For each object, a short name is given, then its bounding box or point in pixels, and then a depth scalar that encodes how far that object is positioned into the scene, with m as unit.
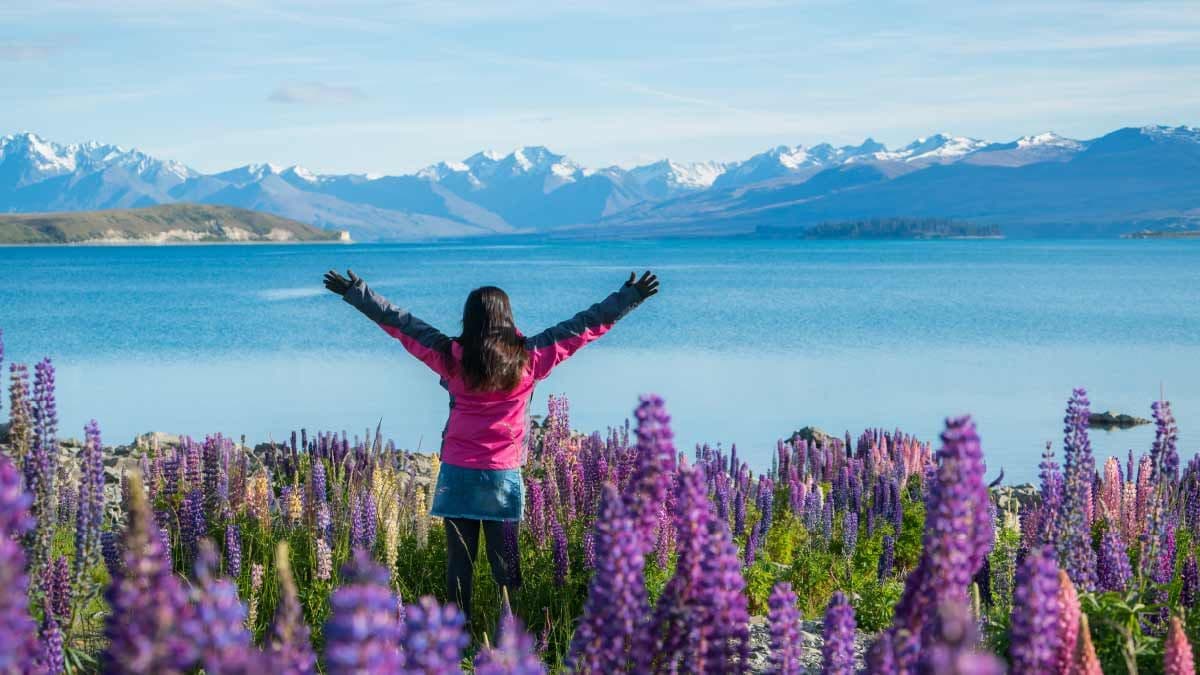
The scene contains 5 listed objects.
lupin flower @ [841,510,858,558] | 10.37
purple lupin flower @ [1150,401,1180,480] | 7.52
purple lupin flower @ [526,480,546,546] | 9.28
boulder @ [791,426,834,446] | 20.53
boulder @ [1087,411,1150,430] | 27.12
